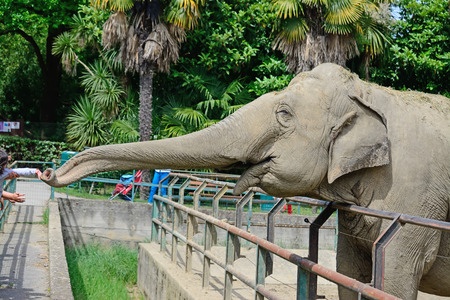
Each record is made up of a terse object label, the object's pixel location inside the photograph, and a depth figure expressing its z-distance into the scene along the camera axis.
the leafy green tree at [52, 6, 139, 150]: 22.00
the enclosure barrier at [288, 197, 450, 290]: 3.80
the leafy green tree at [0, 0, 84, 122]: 26.92
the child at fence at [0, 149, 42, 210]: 7.07
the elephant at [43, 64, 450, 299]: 5.00
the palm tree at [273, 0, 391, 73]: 19.78
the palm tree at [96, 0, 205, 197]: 19.94
